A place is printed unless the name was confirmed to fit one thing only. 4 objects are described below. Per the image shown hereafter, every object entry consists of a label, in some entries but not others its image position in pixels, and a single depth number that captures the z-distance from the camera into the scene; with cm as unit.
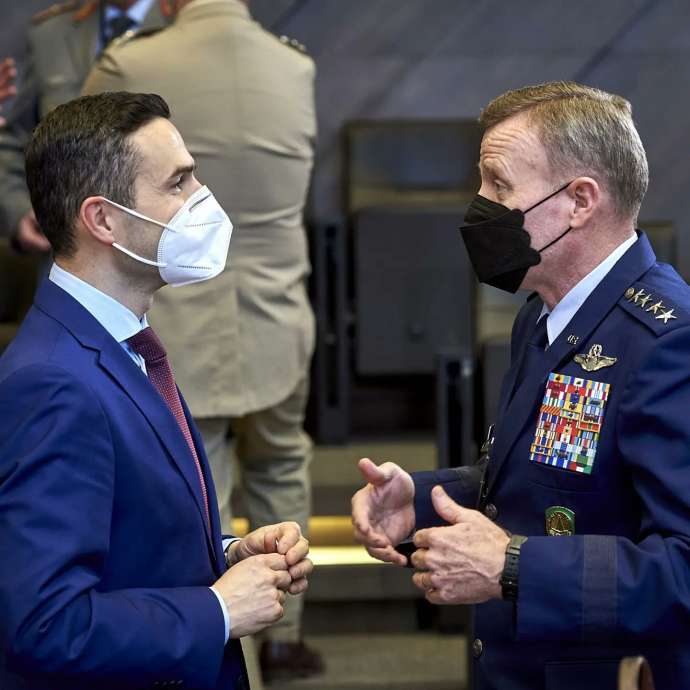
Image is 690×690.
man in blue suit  389
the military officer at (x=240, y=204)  522
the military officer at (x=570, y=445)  398
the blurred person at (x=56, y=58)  573
